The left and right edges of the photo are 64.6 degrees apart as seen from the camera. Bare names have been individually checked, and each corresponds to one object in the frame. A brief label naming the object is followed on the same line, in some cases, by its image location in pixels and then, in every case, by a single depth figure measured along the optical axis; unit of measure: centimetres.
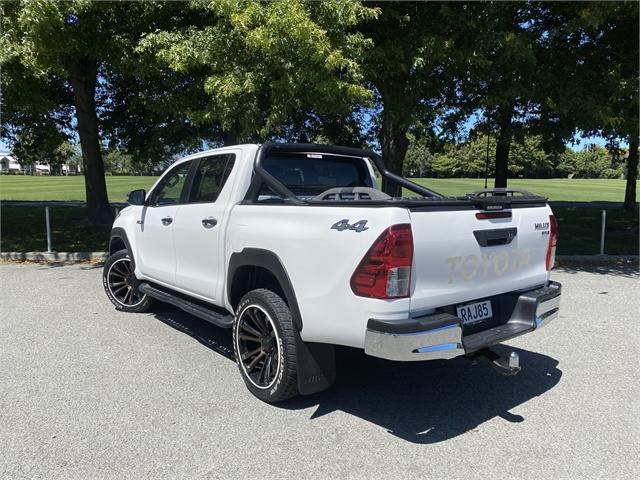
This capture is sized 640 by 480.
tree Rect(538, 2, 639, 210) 866
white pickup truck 301
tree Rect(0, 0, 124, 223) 744
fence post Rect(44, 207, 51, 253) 1017
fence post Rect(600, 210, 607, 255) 1024
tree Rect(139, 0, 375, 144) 715
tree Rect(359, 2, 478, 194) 864
